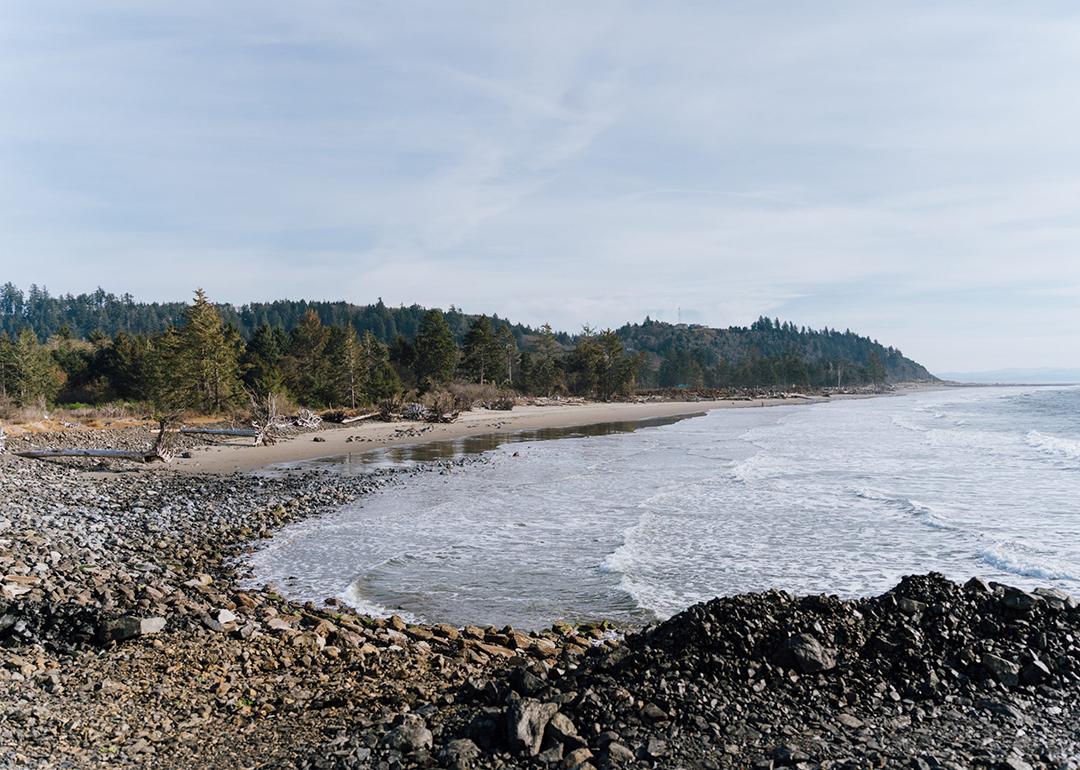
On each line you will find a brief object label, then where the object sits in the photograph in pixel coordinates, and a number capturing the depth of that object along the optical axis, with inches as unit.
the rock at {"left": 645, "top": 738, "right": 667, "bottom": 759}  177.9
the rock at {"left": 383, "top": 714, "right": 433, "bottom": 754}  181.8
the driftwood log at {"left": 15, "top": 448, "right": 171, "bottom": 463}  847.7
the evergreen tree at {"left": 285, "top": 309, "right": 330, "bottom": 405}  1932.8
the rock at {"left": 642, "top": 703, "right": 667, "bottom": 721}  194.2
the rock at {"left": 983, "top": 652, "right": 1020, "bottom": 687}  231.3
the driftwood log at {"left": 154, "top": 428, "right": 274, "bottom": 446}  1195.9
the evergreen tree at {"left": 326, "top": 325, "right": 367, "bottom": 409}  1963.6
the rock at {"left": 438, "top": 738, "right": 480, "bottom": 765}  174.9
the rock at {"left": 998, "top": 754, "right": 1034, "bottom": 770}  177.6
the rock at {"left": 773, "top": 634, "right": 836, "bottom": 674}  225.8
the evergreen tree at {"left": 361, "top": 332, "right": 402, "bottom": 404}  2015.3
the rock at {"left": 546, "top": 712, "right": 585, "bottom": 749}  182.1
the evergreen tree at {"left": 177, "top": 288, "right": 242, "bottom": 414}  1562.5
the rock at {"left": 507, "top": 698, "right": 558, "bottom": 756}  178.1
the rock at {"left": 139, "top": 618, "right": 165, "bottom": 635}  269.4
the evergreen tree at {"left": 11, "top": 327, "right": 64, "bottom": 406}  1574.8
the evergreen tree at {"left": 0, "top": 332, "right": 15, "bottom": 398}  1593.3
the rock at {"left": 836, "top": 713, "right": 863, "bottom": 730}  200.1
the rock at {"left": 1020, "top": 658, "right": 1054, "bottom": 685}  233.9
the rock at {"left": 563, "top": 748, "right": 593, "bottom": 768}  172.9
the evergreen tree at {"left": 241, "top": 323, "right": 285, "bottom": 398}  1712.6
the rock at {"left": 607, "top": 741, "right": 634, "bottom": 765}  175.1
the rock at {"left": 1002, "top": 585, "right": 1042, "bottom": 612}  264.5
